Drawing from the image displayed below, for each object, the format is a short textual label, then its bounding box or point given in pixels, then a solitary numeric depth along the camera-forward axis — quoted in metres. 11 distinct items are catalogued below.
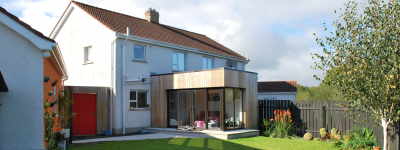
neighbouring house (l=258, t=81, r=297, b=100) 30.92
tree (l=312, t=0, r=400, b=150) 7.50
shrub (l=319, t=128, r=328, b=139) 13.33
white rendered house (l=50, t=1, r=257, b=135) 14.56
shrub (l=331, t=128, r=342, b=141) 12.16
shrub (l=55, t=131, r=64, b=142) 9.30
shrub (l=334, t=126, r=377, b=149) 10.33
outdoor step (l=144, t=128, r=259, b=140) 12.84
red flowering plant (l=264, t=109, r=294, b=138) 13.99
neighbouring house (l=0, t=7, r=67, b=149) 7.13
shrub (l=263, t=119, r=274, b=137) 14.48
